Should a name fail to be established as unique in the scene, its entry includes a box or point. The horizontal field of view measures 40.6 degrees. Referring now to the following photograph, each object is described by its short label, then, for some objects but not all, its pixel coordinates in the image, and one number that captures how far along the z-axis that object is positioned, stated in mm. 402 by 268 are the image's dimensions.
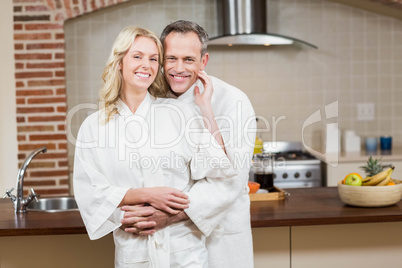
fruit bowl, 2744
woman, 2152
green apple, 2801
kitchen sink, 3188
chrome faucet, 2838
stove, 4754
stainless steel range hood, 4840
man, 2217
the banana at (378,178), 2793
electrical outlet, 5402
